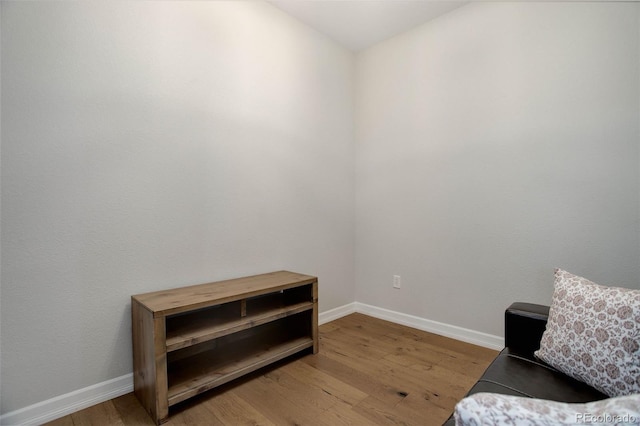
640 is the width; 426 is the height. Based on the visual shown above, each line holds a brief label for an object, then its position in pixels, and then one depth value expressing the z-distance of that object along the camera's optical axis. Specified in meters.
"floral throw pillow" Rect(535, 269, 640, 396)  1.05
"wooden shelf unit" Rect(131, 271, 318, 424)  1.51
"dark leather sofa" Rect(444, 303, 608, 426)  1.10
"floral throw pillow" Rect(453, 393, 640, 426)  0.48
